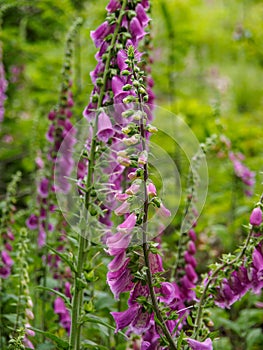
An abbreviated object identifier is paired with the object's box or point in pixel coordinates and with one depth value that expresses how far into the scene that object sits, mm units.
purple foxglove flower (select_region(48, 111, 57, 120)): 4763
